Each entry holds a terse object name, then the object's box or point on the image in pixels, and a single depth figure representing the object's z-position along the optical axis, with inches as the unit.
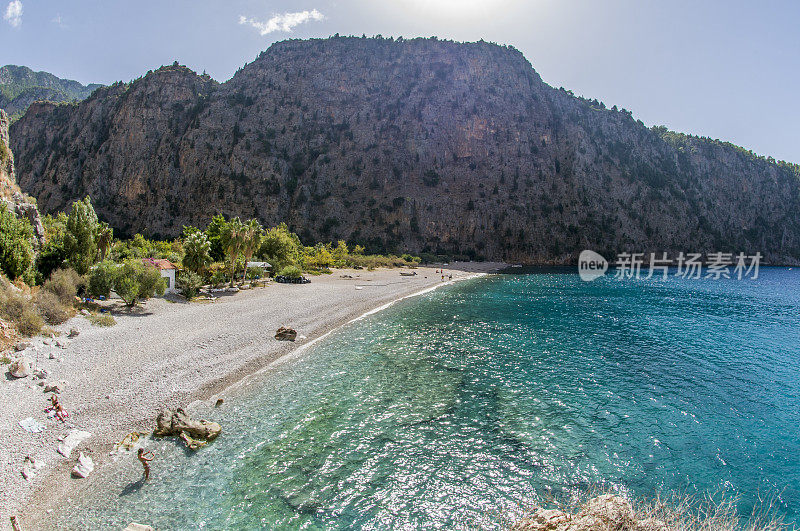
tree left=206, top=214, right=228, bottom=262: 1603.1
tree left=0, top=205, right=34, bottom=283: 719.7
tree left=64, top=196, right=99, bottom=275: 888.9
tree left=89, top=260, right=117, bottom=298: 896.9
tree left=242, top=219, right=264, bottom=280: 1384.1
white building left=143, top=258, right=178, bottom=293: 1166.5
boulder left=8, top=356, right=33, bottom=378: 472.1
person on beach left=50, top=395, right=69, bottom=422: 417.3
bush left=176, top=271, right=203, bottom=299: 1136.2
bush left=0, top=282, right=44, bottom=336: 582.6
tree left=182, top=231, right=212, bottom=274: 1263.5
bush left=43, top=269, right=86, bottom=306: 757.3
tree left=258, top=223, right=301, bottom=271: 1918.1
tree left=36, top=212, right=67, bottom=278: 861.8
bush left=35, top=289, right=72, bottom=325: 667.4
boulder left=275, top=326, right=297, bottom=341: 844.0
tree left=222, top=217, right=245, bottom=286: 1342.3
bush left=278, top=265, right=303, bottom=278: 1710.1
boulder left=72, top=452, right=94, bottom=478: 352.5
